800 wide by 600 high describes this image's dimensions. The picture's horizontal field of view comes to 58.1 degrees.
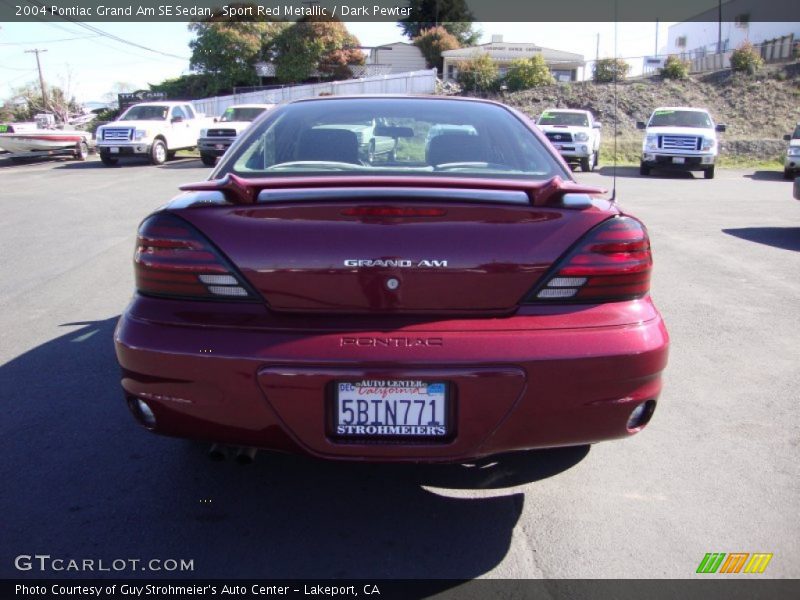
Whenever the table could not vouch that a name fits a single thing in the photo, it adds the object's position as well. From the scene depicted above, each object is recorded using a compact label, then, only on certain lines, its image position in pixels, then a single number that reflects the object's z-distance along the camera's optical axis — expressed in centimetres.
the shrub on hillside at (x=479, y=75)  3866
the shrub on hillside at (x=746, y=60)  3581
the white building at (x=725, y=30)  5240
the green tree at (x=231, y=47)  4409
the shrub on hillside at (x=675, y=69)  3688
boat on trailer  2147
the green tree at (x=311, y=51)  4453
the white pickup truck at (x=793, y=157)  1844
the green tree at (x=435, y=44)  5281
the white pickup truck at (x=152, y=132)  2041
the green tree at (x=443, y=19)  6104
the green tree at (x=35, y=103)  5028
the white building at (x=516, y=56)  4885
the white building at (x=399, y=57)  5456
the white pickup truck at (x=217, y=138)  2002
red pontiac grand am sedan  238
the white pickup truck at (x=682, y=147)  1853
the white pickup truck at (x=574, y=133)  1945
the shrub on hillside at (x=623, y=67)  3262
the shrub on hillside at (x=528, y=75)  3772
